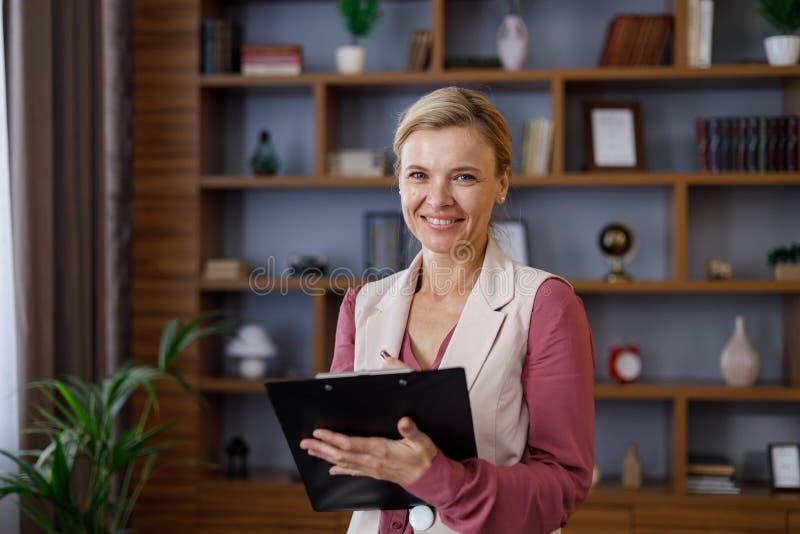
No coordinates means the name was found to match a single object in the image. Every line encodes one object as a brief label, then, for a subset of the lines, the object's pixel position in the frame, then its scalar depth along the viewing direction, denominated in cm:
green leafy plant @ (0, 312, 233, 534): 250
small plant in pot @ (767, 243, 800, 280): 347
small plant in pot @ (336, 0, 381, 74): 359
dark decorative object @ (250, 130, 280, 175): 369
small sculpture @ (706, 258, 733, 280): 353
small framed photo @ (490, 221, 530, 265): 366
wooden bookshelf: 344
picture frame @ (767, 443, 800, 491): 350
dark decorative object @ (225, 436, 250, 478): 369
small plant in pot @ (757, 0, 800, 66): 340
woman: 132
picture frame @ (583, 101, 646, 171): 358
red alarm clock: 355
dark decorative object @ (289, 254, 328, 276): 371
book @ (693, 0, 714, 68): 345
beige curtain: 284
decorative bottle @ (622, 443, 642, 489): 357
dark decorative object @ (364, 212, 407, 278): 368
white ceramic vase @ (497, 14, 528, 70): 354
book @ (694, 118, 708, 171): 353
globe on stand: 361
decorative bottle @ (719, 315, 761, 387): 349
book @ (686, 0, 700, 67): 345
